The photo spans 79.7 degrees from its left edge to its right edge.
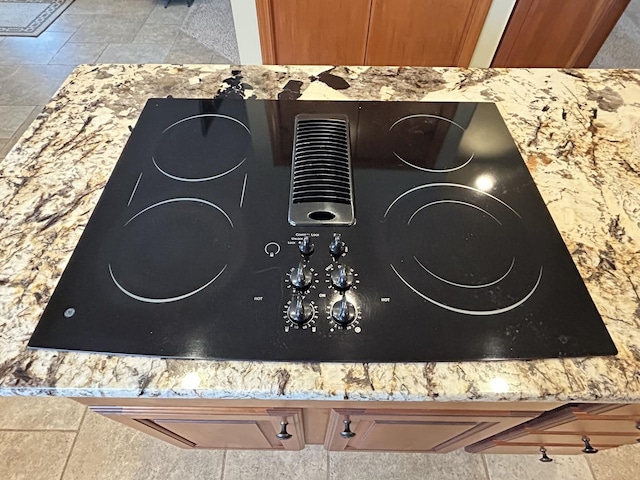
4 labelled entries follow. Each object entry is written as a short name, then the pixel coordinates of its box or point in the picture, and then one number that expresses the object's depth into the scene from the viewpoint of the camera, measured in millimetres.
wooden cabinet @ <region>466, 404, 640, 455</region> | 670
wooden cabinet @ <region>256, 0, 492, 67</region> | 1570
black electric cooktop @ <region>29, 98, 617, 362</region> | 545
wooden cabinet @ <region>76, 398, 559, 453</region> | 684
